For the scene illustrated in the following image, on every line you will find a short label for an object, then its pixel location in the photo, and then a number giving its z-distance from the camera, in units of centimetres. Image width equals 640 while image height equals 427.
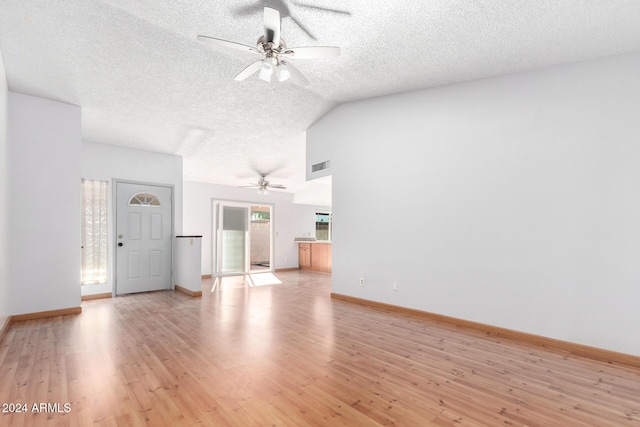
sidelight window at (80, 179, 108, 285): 573
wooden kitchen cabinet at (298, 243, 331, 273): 931
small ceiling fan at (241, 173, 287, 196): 826
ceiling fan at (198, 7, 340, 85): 265
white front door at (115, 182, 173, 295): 610
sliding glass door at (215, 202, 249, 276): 862
